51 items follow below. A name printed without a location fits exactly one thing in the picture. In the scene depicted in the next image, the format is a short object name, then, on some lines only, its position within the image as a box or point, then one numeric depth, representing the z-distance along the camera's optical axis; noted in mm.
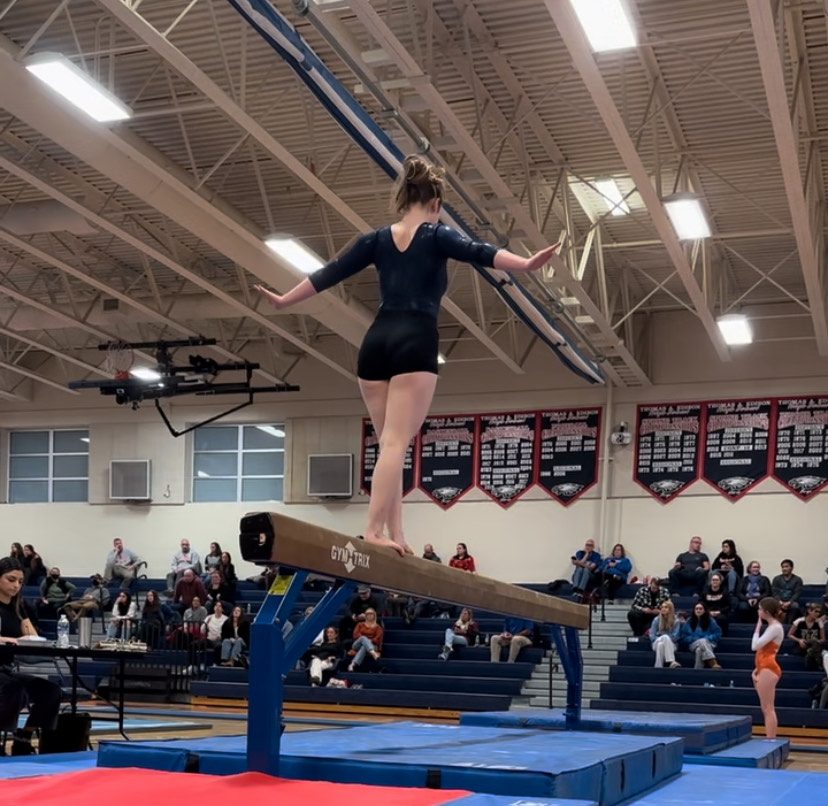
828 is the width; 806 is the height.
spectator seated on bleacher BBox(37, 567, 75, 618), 22609
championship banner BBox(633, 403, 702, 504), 22203
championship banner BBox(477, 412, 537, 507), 23438
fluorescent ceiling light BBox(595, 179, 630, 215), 16359
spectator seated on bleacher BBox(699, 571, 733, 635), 19422
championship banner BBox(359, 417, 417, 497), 24500
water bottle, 8803
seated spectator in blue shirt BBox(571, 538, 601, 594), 21266
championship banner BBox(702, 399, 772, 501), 21719
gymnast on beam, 5246
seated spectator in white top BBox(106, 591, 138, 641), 20625
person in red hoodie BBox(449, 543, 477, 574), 22031
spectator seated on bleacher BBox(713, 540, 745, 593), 19984
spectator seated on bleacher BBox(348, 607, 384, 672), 19391
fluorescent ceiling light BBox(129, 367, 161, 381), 21516
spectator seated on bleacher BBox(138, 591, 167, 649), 20625
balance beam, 4215
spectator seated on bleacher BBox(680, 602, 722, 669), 17969
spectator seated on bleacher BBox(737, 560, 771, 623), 19562
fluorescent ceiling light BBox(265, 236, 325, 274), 15078
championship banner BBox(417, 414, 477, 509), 23922
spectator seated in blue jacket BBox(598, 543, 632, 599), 21438
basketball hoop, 21281
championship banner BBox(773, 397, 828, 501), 21234
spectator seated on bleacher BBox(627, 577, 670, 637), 19500
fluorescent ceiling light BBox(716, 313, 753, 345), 18078
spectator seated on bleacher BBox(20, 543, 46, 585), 25062
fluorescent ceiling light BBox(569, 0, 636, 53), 9258
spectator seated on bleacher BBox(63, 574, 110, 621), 19797
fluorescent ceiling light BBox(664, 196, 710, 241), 13312
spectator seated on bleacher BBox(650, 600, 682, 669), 17984
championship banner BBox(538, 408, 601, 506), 22953
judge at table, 7098
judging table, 7398
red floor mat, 3822
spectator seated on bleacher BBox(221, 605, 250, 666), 19984
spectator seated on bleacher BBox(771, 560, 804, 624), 19062
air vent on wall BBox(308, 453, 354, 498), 24656
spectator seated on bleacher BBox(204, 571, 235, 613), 22297
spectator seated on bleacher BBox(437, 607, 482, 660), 19578
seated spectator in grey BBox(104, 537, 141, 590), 24688
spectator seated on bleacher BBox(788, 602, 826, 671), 17062
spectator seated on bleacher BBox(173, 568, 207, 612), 22203
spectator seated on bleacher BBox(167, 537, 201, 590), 23750
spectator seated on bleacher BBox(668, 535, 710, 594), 20734
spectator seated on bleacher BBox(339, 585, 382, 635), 20469
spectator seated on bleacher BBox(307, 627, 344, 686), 19094
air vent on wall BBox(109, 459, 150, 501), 26125
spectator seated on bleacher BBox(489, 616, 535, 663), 19203
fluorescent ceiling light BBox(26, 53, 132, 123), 10523
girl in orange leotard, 11469
